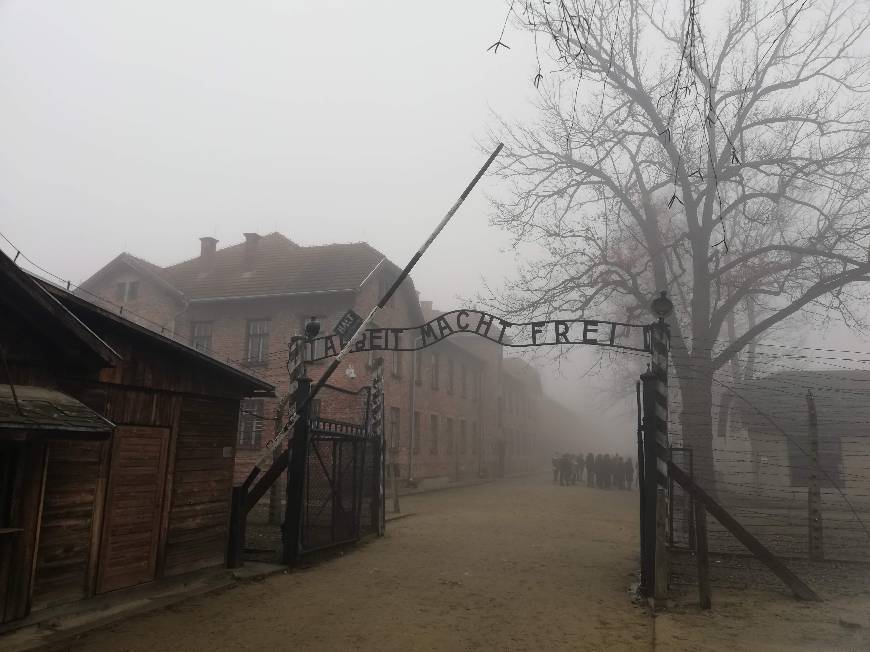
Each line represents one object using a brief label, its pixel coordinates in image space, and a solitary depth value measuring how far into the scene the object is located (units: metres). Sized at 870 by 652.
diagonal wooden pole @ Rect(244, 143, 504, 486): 9.20
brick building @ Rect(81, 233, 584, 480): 23.05
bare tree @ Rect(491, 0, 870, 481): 16.70
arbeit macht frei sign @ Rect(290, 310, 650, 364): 9.48
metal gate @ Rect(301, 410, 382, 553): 10.14
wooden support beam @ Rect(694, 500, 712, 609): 7.18
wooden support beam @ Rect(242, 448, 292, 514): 9.34
